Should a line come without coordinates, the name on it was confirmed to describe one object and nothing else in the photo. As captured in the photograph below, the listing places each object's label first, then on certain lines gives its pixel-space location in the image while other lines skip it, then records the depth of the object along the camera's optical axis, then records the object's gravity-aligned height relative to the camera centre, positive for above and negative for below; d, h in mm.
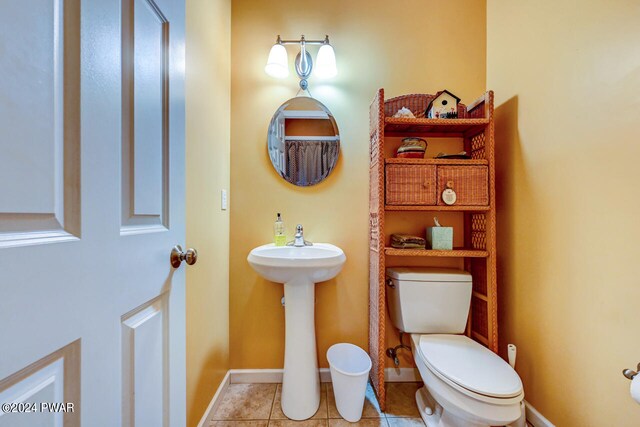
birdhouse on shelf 1427 +633
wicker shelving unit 1310 -9
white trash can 1211 -900
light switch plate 1419 +80
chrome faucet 1449 -167
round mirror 1562 +456
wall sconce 1487 +938
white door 326 +1
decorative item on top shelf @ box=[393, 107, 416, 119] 1415 +580
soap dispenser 1463 -129
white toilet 940 -674
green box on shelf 1386 -148
